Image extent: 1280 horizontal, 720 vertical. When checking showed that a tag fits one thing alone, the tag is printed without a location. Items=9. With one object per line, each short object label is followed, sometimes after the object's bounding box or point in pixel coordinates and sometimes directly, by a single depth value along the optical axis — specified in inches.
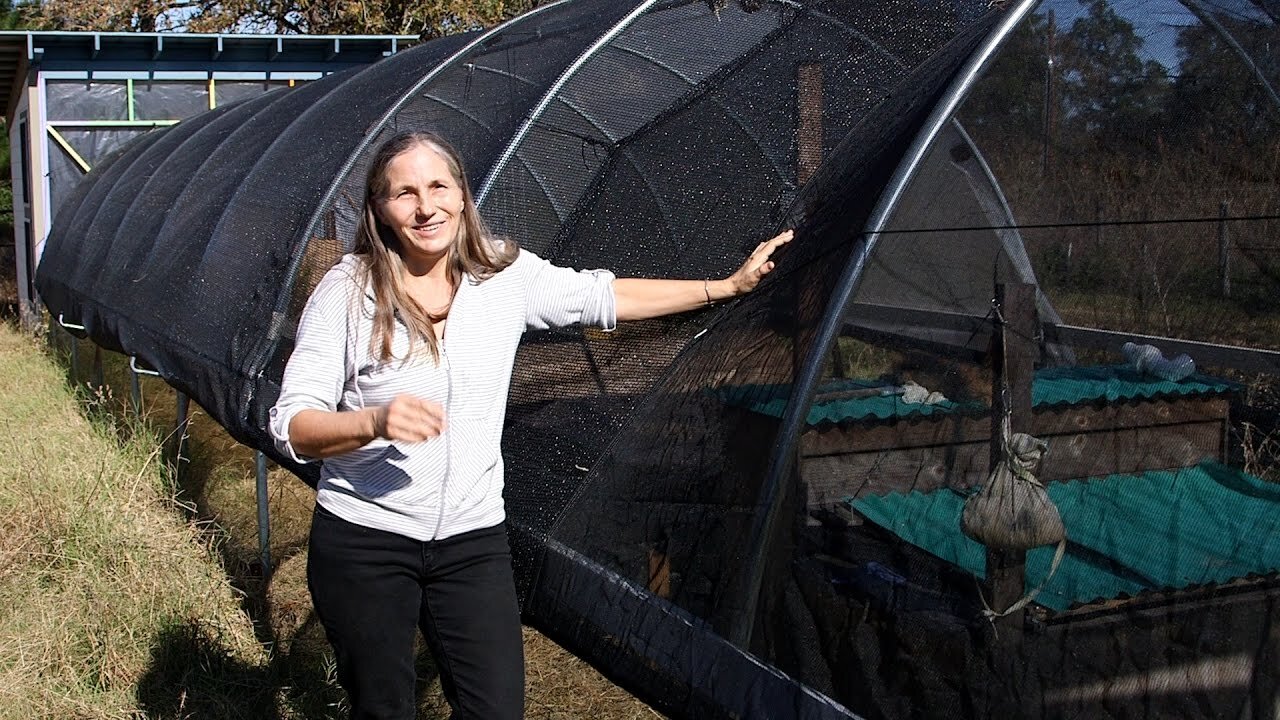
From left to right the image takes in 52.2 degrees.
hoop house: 77.6
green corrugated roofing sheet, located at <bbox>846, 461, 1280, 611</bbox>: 72.9
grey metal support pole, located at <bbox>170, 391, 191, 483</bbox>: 265.3
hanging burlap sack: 81.8
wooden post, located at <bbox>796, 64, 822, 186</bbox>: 145.9
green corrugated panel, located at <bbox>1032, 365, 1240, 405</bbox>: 81.4
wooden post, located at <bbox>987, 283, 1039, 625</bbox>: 83.5
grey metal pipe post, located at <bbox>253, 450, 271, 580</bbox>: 213.0
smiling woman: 105.6
